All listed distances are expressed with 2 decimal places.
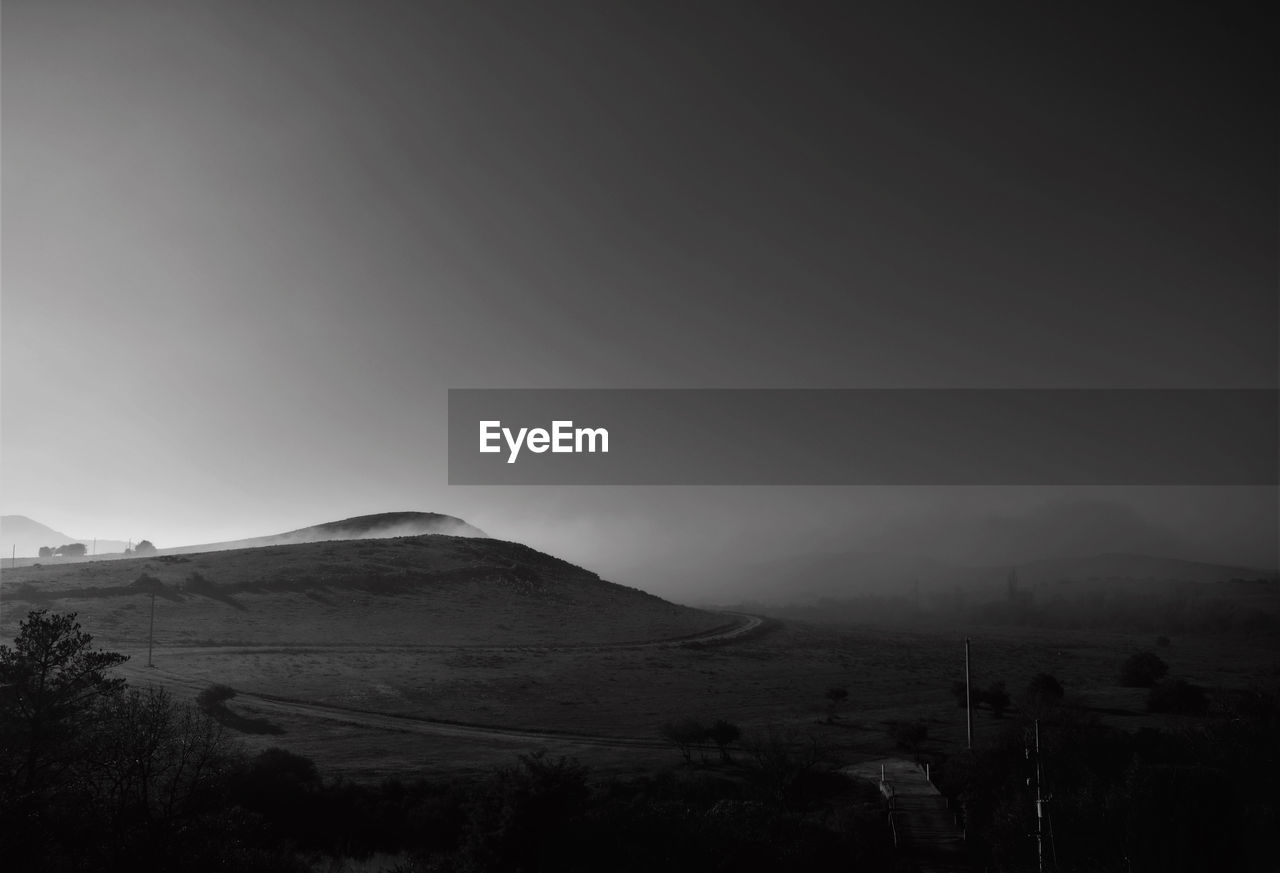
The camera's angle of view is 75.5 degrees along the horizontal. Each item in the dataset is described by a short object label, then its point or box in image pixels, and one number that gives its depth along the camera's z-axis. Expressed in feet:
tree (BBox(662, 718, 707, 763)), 157.07
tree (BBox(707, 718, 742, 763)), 155.43
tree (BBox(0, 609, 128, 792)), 79.20
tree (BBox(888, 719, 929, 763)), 157.99
